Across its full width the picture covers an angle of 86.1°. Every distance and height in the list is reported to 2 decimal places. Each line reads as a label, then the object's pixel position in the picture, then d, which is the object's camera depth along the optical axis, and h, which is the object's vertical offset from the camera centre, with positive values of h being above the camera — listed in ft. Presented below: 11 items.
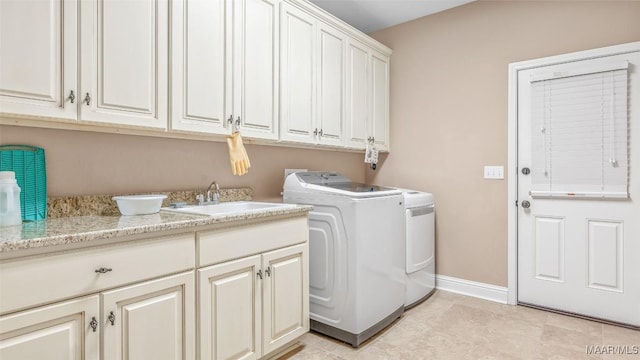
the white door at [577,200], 7.97 -0.51
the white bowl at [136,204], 5.58 -0.42
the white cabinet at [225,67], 6.04 +2.19
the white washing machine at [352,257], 7.26 -1.75
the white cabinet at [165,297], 3.63 -1.60
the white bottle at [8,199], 4.42 -0.27
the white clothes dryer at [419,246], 9.11 -1.88
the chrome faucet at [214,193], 7.39 -0.31
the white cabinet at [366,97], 9.93 +2.55
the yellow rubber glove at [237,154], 6.79 +0.49
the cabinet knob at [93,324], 4.03 -1.71
